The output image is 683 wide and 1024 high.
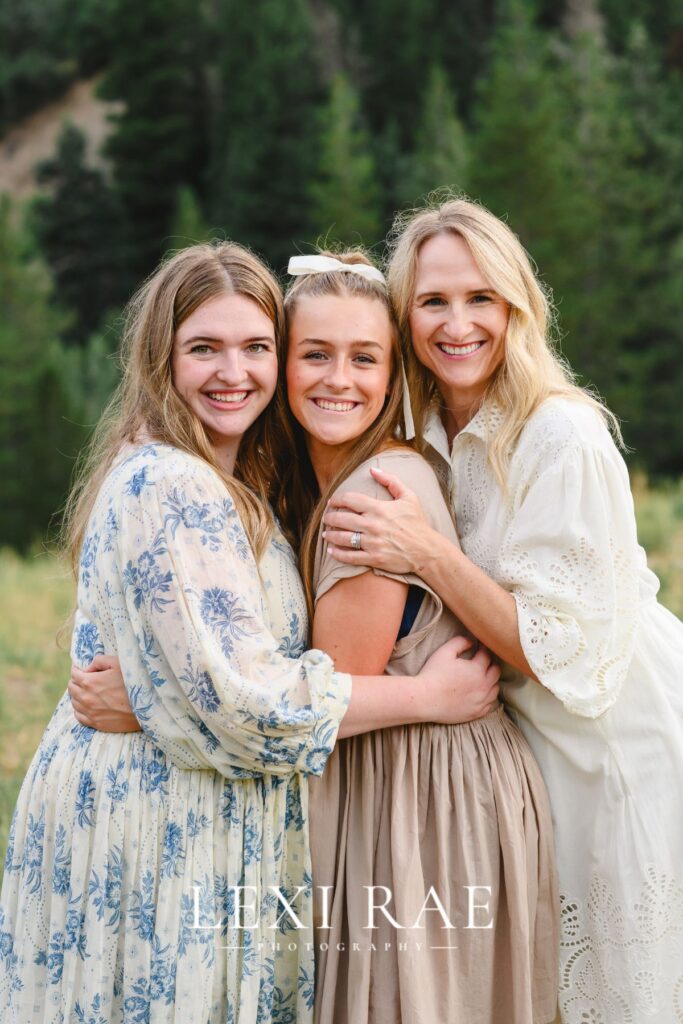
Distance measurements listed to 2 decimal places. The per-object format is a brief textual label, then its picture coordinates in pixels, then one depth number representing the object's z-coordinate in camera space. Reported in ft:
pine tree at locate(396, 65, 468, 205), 92.94
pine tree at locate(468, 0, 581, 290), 83.15
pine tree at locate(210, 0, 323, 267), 112.78
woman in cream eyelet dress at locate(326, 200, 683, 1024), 9.29
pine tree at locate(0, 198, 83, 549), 85.40
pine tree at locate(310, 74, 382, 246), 95.71
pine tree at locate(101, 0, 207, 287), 129.49
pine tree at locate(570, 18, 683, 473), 85.20
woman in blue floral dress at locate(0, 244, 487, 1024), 8.55
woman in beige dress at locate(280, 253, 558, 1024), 8.94
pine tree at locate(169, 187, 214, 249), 101.40
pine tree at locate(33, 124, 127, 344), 123.65
